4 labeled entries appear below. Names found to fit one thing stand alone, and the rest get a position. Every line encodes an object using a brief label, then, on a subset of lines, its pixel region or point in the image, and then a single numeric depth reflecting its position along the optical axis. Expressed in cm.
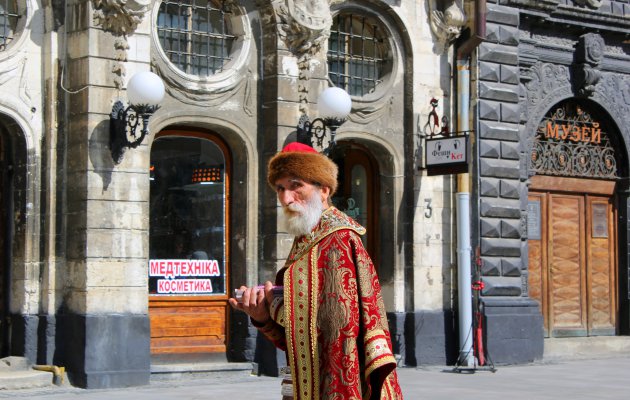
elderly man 559
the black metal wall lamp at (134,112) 1309
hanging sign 1584
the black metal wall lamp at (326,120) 1459
